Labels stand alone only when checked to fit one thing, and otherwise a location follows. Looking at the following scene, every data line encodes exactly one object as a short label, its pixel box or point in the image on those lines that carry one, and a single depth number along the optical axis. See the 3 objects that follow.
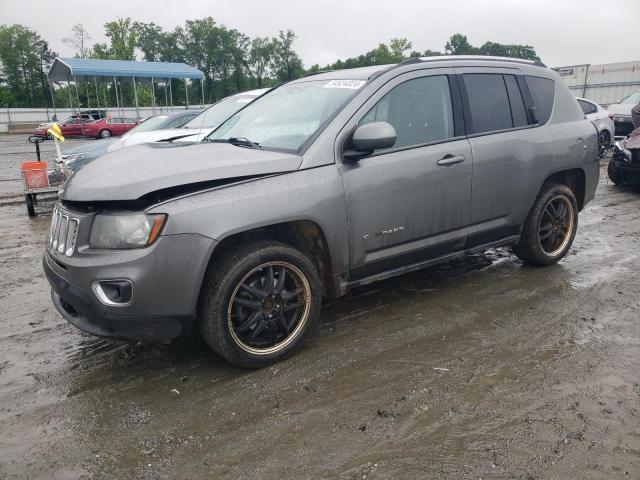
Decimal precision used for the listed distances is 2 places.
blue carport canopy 28.59
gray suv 2.94
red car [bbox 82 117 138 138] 29.84
